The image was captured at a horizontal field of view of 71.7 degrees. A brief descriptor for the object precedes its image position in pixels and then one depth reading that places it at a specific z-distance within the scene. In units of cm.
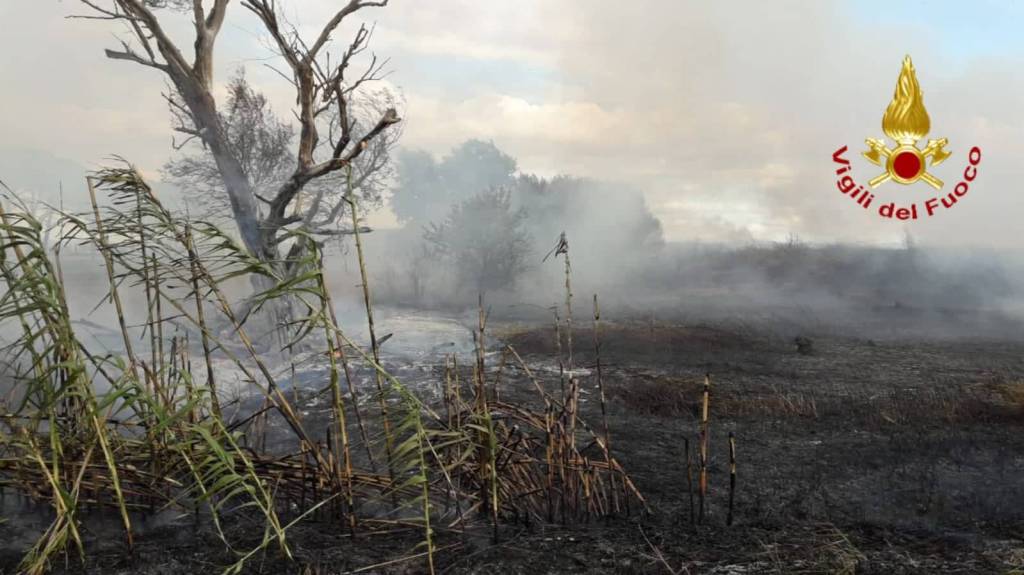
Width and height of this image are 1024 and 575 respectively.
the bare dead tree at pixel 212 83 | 1266
